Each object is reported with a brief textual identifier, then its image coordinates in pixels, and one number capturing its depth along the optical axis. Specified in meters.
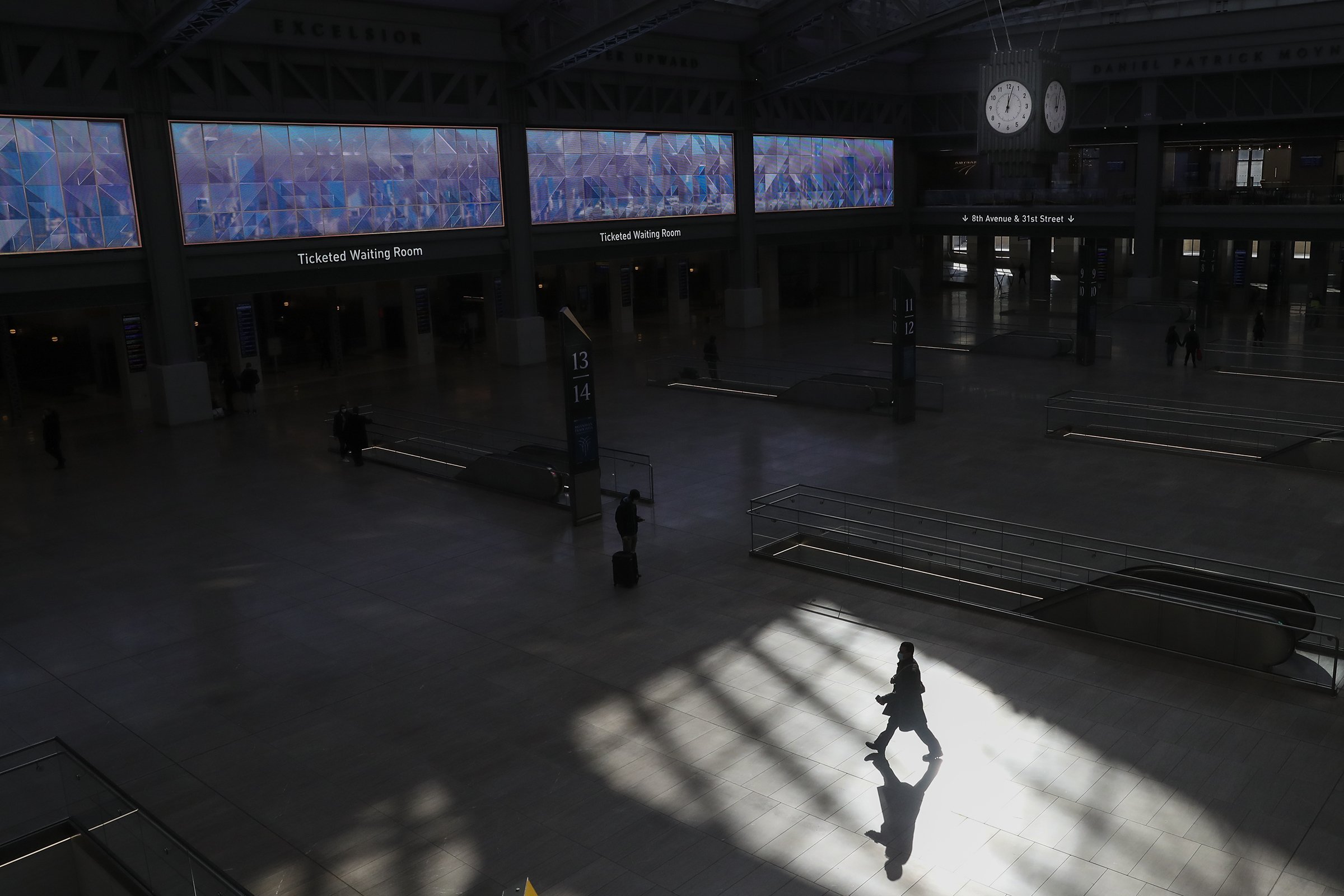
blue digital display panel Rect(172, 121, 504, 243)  29.67
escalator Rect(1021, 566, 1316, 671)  12.32
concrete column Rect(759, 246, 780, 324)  49.56
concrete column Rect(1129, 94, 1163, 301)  45.44
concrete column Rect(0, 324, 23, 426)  30.28
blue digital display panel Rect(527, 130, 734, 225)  38.16
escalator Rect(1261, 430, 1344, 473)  21.12
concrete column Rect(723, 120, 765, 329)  44.22
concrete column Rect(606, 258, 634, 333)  44.28
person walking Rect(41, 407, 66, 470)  24.09
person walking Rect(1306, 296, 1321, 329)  40.84
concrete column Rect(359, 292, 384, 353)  40.16
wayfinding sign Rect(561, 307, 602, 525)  18.33
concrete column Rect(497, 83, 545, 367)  36.28
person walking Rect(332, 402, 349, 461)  24.16
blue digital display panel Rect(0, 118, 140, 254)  26.25
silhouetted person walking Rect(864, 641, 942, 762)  10.58
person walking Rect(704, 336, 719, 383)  32.06
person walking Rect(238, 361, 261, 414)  30.09
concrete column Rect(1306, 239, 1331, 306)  47.94
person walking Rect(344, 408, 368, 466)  23.84
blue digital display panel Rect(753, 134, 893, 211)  46.03
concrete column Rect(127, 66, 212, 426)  28.03
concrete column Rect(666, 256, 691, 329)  48.22
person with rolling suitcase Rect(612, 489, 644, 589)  15.88
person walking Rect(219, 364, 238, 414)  30.33
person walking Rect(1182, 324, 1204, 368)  32.19
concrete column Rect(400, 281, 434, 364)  37.53
